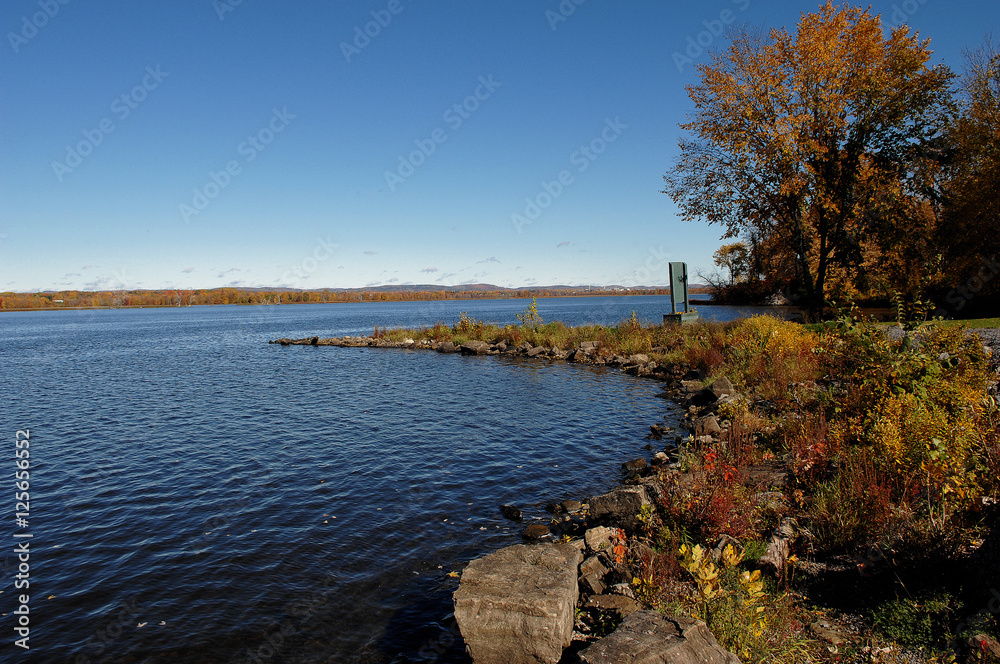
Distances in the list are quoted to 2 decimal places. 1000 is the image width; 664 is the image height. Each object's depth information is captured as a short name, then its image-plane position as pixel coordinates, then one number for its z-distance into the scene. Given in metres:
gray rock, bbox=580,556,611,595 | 6.47
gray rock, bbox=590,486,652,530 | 8.20
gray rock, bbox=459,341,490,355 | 34.91
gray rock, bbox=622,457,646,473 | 11.63
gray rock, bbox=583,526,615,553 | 7.64
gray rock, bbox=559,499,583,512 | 9.62
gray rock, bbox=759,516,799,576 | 6.05
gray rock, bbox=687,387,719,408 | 16.66
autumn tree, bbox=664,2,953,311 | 21.48
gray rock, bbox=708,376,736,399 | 15.76
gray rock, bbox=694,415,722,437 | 12.48
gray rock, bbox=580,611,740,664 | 4.28
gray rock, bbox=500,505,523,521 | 9.51
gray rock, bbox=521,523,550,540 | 8.68
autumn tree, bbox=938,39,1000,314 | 22.88
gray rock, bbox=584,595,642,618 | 5.88
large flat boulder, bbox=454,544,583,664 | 5.25
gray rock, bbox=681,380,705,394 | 19.26
